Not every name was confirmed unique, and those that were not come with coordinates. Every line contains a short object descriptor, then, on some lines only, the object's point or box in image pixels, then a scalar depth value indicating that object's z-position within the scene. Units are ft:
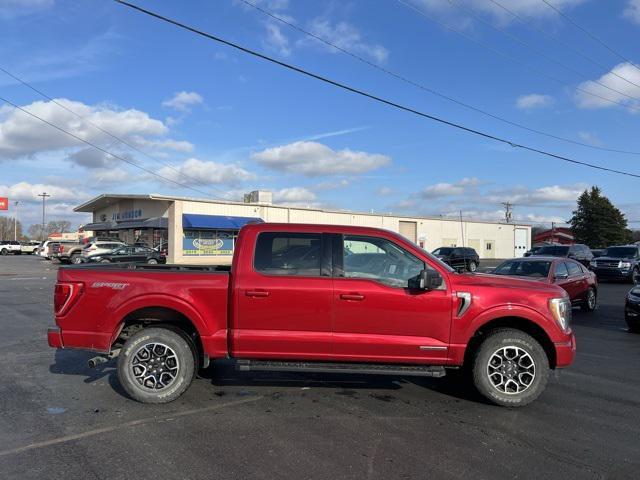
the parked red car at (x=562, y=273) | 39.91
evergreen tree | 225.35
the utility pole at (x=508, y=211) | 326.03
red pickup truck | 17.25
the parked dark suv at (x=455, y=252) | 115.44
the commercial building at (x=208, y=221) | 131.85
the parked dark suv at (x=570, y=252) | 75.20
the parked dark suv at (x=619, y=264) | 76.38
